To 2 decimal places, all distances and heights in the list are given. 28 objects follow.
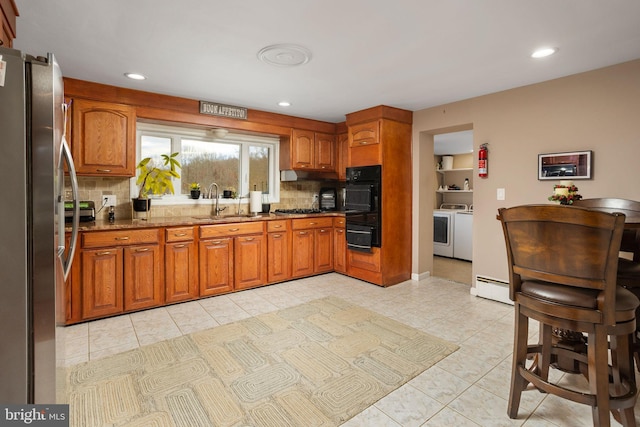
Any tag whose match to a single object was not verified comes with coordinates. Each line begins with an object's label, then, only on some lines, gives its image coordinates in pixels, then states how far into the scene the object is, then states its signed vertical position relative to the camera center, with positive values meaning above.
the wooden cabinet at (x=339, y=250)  4.71 -0.65
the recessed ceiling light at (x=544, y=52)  2.49 +1.26
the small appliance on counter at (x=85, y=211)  3.11 -0.03
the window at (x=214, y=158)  3.99 +0.72
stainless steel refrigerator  1.03 -0.06
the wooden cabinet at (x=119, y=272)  2.95 -0.63
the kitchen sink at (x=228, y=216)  4.00 -0.11
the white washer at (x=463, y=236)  5.66 -0.52
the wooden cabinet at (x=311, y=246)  4.45 -0.55
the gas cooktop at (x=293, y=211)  4.75 -0.05
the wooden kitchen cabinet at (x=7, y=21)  1.58 +1.02
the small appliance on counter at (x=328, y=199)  5.37 +0.15
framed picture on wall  2.95 +0.41
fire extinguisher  3.67 +0.54
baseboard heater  3.53 -0.93
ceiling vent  2.48 +1.26
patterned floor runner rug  1.76 -1.13
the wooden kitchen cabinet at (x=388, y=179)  4.16 +0.40
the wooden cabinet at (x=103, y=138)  3.15 +0.73
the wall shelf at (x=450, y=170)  6.55 +0.82
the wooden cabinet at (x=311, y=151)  4.75 +0.88
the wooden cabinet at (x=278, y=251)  4.19 -0.58
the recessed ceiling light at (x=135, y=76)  3.01 +1.28
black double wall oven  4.17 +0.01
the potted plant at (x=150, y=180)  3.55 +0.33
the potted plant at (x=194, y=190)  4.19 +0.24
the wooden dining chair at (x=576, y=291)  1.36 -0.40
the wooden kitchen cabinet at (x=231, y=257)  3.66 -0.60
